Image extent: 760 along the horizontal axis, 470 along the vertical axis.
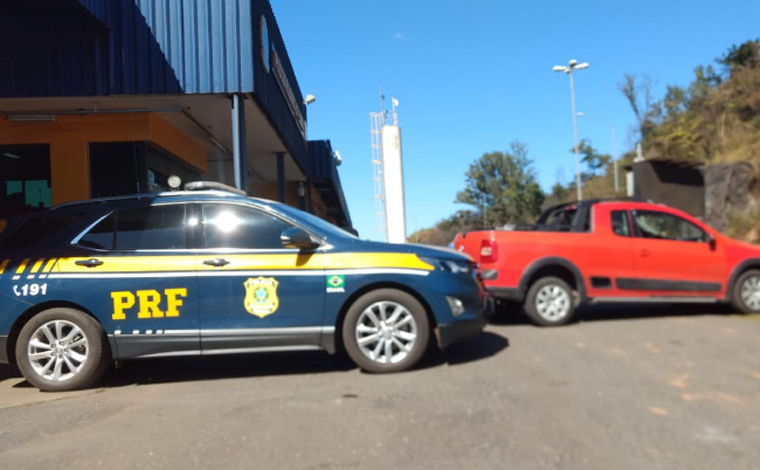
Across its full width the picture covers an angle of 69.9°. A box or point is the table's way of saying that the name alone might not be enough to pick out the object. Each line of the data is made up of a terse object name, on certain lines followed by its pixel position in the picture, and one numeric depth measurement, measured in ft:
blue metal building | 28.40
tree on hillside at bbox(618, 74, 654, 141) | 123.34
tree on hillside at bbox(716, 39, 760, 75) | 90.05
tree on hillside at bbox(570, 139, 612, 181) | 231.77
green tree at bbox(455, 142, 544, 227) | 183.42
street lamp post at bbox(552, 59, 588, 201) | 97.91
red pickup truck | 24.53
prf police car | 16.55
